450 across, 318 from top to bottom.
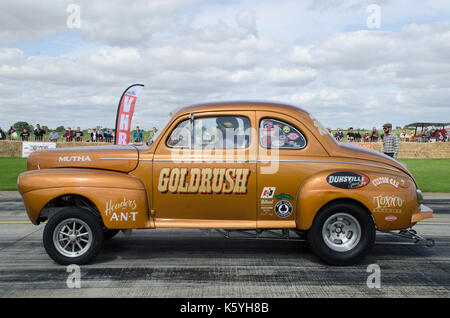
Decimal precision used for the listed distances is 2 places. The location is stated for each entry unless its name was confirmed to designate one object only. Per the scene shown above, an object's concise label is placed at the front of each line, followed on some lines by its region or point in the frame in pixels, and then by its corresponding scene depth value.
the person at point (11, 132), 31.54
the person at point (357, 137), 32.02
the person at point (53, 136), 28.83
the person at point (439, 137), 34.96
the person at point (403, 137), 38.38
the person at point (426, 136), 34.82
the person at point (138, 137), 15.72
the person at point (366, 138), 31.98
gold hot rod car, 5.11
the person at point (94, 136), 31.05
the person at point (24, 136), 29.95
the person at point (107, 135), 30.48
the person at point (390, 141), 10.48
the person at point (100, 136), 30.64
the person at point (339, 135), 29.34
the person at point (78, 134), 30.89
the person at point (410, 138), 36.73
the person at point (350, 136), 30.37
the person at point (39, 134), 28.63
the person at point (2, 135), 31.95
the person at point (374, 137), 26.44
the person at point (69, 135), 30.38
